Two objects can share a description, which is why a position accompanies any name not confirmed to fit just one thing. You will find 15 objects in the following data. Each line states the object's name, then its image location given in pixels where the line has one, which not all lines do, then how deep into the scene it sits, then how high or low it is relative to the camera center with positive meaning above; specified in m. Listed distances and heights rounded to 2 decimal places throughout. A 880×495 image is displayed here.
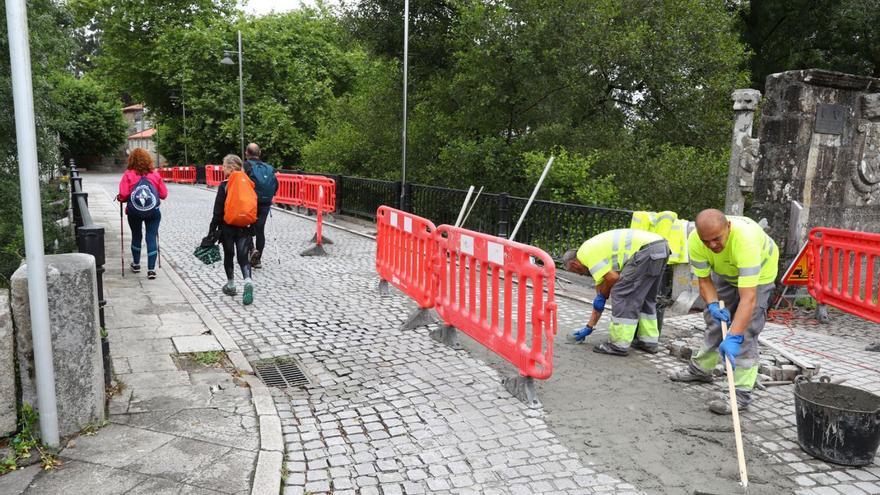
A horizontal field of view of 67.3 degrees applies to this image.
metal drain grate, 5.36 -1.84
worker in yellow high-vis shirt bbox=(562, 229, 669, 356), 5.97 -0.99
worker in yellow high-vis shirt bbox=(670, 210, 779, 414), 4.51 -0.88
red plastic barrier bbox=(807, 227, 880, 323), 6.97 -1.12
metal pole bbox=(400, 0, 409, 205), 13.10 +2.02
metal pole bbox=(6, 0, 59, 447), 3.63 -0.20
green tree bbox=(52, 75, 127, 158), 51.06 +2.23
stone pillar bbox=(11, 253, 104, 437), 3.92 -1.15
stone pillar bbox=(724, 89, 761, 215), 9.02 +0.21
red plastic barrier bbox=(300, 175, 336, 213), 14.27 -0.90
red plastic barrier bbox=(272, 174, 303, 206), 17.08 -0.98
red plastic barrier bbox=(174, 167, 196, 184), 34.56 -1.32
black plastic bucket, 3.96 -1.55
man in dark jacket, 9.47 -0.45
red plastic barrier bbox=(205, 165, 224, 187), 29.80 -1.11
